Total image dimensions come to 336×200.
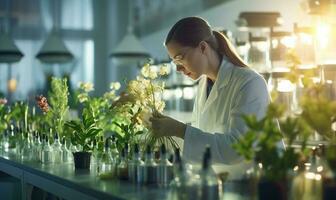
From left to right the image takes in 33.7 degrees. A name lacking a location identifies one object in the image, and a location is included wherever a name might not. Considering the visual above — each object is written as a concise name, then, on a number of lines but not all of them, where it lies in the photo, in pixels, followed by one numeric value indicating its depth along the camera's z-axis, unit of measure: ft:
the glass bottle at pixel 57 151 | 10.41
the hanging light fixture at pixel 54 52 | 21.45
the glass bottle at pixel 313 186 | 5.35
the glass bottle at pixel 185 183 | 5.39
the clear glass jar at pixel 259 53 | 15.25
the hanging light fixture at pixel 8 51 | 19.53
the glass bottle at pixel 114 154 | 7.77
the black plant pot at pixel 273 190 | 4.95
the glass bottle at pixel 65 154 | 10.46
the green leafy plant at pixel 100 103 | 10.50
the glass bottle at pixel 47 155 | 10.38
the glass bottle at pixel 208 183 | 5.32
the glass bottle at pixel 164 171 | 6.90
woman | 7.54
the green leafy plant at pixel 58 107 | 10.70
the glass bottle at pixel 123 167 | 7.50
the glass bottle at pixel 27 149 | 11.68
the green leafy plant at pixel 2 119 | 15.16
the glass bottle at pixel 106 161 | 8.28
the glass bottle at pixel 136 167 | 7.11
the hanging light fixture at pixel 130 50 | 22.23
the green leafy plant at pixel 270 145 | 4.99
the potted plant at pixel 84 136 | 9.10
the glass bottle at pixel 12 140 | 14.44
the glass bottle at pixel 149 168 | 6.95
